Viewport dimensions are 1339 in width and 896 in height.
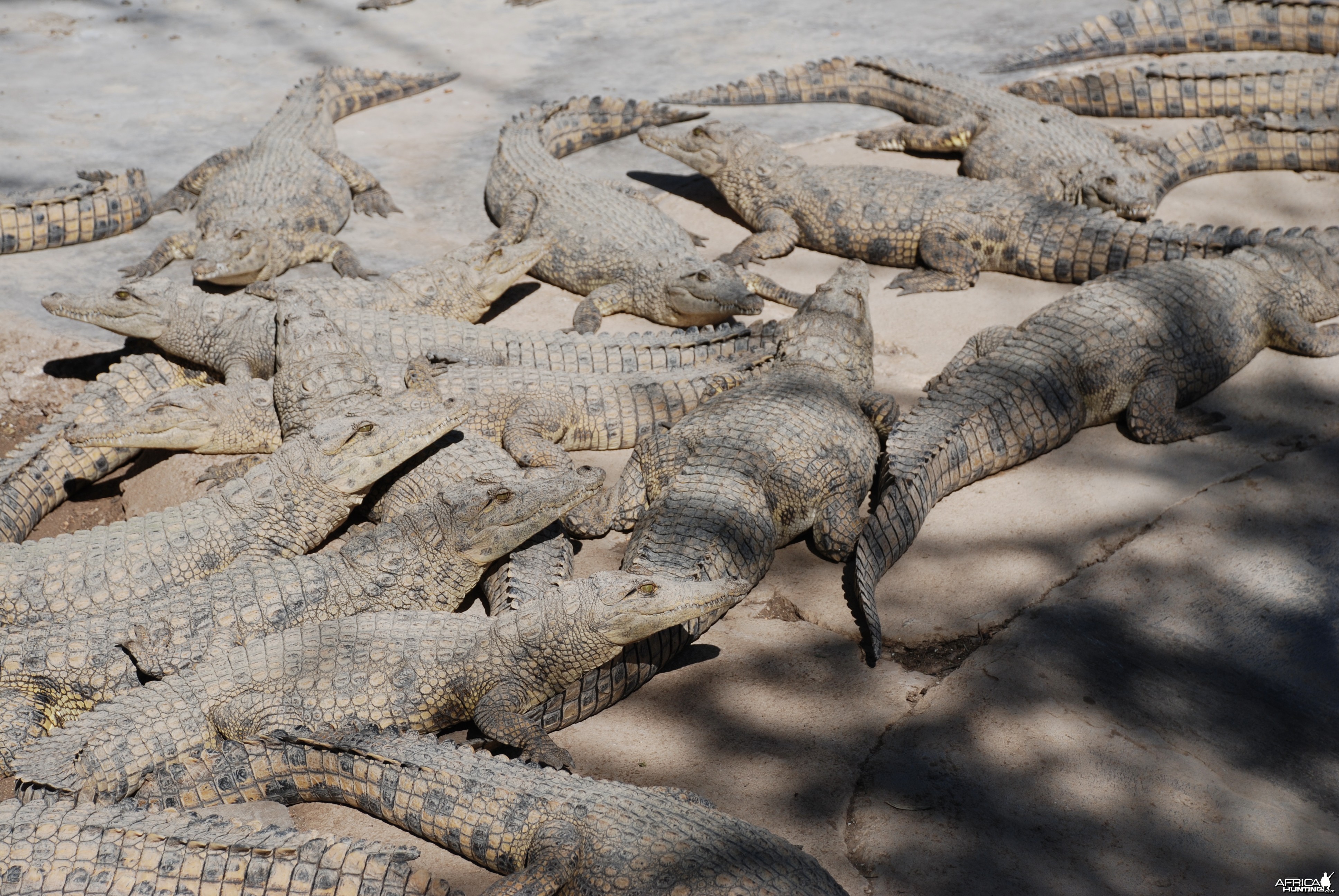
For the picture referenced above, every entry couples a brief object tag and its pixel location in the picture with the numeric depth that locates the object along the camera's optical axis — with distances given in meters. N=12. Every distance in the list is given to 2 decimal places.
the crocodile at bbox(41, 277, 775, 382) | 5.48
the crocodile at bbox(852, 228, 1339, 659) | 4.74
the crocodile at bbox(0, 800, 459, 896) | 2.93
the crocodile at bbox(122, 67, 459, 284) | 6.37
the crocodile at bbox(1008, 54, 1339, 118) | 7.97
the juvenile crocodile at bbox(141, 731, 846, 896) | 2.95
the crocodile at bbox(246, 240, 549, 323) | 5.96
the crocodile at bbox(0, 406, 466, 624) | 4.26
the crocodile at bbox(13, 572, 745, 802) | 3.60
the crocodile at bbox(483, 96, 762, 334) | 6.10
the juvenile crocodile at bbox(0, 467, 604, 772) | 3.93
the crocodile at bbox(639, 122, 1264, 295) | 6.18
